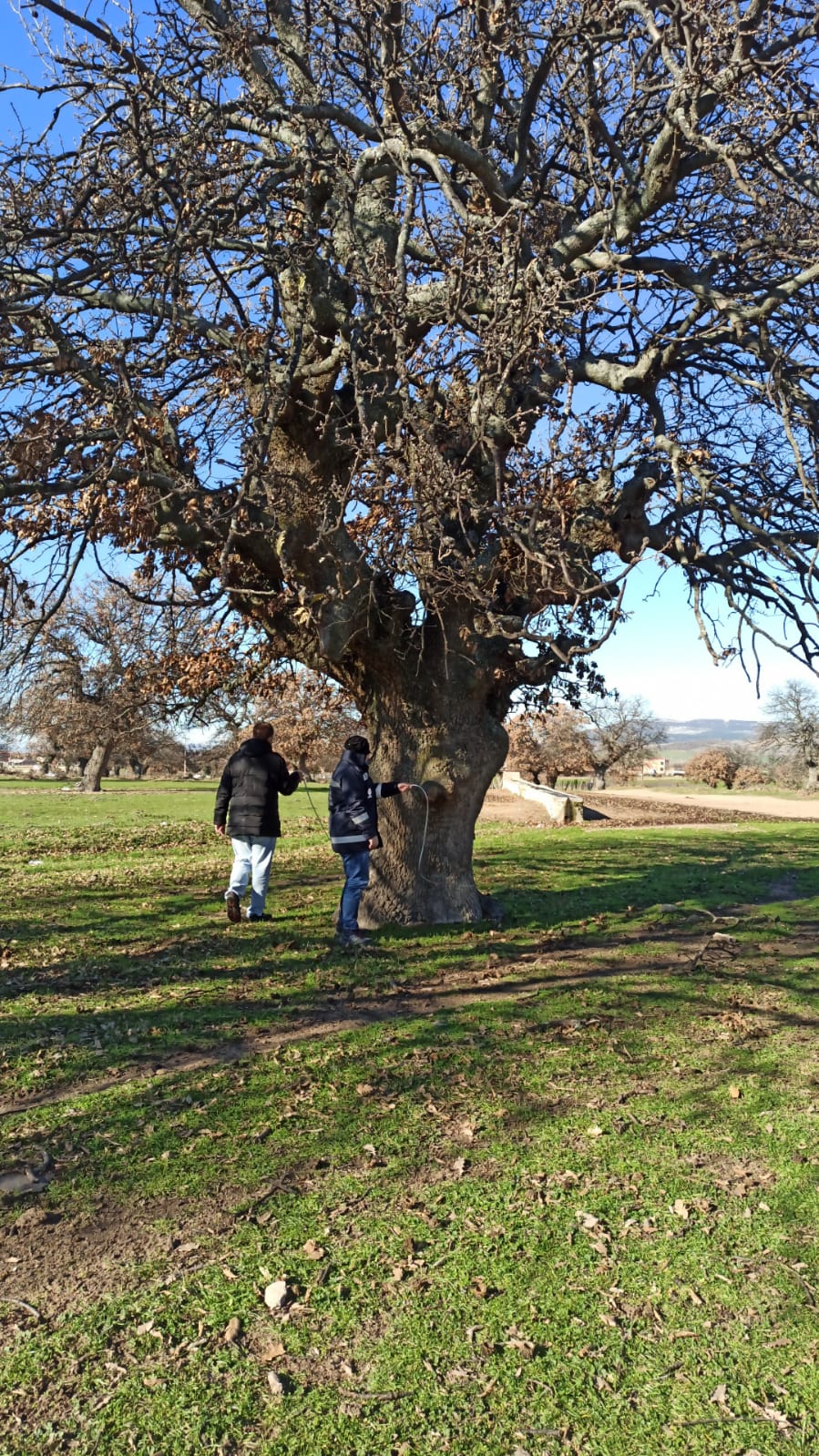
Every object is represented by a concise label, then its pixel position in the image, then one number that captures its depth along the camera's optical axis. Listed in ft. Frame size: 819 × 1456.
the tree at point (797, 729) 207.62
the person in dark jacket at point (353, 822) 28.53
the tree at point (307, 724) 39.87
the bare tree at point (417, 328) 22.99
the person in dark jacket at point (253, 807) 30.60
